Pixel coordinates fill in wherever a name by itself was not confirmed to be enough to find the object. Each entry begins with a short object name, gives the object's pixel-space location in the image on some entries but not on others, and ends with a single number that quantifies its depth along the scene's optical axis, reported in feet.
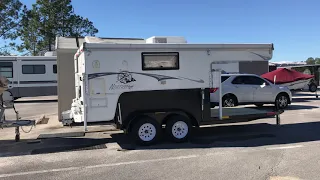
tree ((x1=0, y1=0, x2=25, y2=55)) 110.52
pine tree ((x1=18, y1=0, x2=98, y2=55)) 113.70
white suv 47.12
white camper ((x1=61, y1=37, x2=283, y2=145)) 25.63
